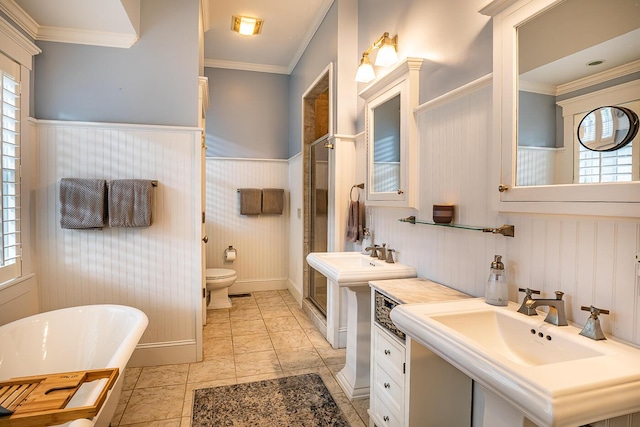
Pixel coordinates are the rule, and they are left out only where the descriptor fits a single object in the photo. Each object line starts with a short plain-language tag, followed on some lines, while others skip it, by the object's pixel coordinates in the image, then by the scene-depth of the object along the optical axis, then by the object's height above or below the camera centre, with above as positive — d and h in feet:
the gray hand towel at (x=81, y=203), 8.11 -0.02
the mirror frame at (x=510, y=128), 3.87 +1.02
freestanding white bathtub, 6.00 -2.63
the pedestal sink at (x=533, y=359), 2.68 -1.42
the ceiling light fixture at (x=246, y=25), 11.54 +6.05
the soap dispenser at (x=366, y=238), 9.11 -0.88
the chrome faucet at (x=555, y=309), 3.96 -1.16
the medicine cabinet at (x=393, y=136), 6.97 +1.51
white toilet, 13.01 -3.06
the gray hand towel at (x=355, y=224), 9.37 -0.51
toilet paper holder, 14.83 -2.13
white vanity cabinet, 5.14 -2.65
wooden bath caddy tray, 3.86 -2.43
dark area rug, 6.77 -4.17
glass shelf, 4.85 -0.33
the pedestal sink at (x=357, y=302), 6.88 -2.10
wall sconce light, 7.59 +3.37
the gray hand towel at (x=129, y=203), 8.38 -0.01
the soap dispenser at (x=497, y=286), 4.73 -1.08
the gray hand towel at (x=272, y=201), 15.24 +0.13
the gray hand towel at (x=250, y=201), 15.05 +0.12
